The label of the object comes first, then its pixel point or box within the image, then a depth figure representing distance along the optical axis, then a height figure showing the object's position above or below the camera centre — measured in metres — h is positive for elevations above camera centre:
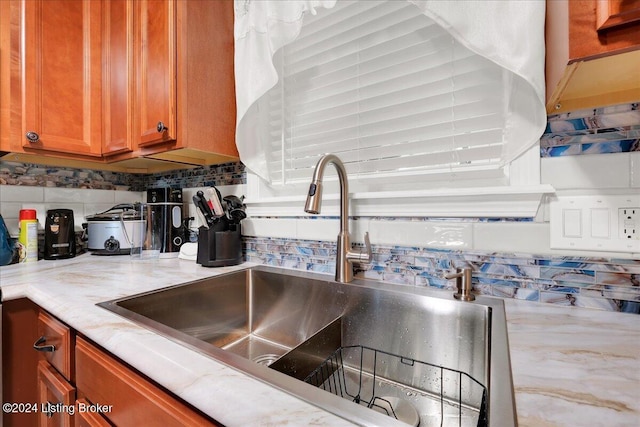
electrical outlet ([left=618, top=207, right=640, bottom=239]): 0.64 -0.03
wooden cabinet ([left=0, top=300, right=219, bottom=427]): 0.50 -0.37
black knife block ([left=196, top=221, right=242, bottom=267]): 1.17 -0.13
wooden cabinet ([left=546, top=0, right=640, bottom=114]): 0.39 +0.25
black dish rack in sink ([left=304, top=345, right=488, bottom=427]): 0.63 -0.41
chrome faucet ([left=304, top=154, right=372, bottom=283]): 0.91 -0.10
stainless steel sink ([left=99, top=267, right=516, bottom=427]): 0.48 -0.31
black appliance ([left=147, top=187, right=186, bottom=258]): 1.38 -0.01
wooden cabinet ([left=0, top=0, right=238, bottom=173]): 1.14 +0.55
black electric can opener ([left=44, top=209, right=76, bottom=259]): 1.40 -0.10
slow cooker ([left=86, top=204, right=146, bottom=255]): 1.45 -0.08
